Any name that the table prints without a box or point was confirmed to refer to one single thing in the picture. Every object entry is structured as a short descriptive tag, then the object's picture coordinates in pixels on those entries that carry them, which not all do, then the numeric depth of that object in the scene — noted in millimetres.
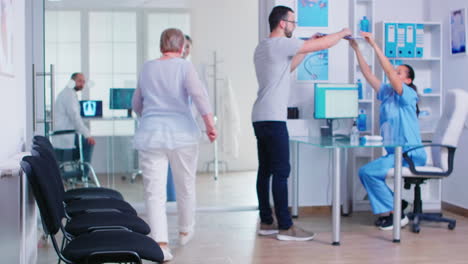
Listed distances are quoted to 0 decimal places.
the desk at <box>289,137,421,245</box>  4531
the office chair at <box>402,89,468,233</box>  5074
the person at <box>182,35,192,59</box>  5637
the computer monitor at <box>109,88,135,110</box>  6066
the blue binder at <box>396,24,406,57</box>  5992
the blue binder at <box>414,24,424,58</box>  6039
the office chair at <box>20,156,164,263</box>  2596
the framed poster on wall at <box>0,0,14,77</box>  3086
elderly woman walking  4039
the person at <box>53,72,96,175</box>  5980
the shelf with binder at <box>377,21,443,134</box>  5992
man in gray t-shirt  4629
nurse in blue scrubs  5137
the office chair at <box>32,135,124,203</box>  3814
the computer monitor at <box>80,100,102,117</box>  6047
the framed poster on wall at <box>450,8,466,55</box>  5852
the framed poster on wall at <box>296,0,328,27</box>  5777
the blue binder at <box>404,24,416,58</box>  6008
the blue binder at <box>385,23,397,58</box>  5973
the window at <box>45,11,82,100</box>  5871
